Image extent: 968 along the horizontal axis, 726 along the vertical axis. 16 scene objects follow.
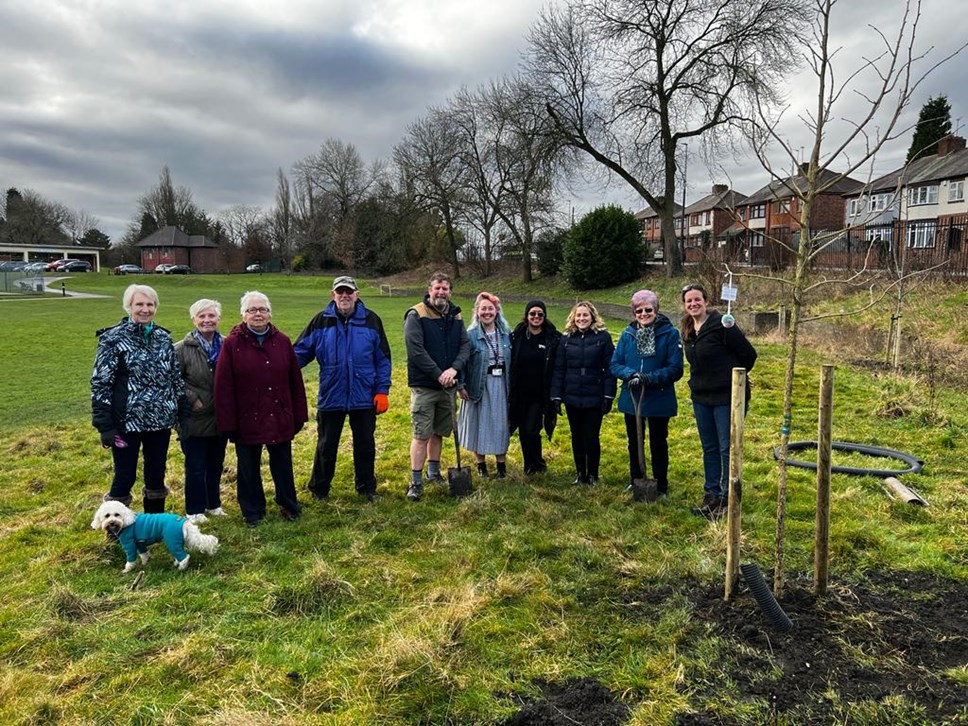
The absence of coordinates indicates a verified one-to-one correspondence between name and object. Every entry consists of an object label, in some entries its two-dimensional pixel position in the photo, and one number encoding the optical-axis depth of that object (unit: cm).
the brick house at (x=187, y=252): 7556
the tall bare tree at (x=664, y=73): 2617
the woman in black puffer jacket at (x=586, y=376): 592
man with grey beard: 581
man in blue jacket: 562
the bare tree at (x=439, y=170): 4275
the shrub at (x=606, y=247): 3200
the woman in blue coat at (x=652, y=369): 560
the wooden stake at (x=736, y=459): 350
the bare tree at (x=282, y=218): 7594
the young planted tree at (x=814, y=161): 330
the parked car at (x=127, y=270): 6788
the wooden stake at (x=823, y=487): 334
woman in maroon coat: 500
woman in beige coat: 512
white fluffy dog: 426
